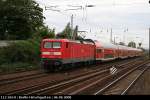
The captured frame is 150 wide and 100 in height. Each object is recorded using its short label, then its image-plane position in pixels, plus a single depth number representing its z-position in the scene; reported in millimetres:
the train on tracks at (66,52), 29383
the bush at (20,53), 35850
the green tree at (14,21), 53691
